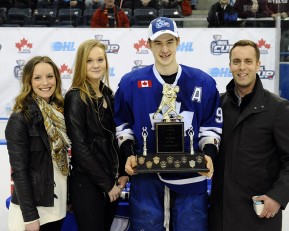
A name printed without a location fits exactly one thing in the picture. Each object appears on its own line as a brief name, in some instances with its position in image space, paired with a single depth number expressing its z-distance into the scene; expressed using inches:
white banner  211.2
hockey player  83.1
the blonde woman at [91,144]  85.6
